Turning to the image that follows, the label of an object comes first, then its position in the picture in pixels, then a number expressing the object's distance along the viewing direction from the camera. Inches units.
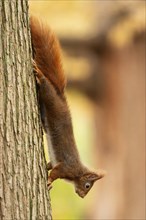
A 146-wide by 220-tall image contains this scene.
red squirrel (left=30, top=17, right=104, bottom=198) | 315.9
